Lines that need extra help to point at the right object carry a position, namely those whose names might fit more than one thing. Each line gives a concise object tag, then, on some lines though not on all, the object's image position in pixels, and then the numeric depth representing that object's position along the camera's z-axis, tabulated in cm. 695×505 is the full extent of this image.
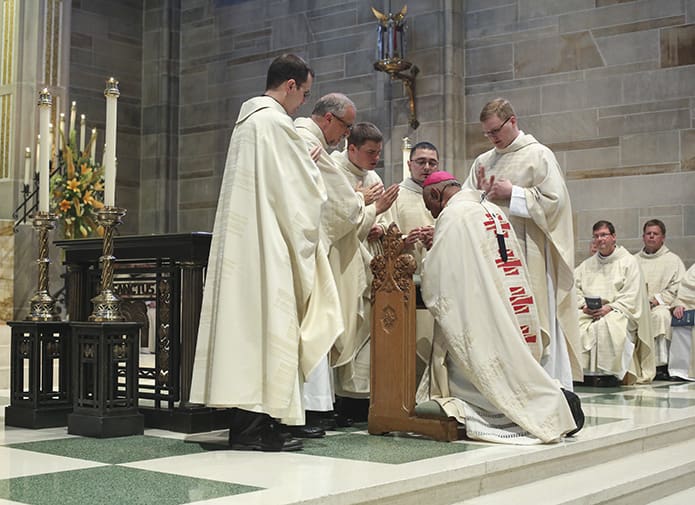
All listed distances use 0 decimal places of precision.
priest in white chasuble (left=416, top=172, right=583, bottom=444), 453
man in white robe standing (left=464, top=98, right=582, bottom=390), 558
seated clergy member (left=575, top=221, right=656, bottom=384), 841
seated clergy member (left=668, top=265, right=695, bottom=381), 902
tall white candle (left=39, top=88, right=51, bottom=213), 503
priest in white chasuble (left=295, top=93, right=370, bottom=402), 509
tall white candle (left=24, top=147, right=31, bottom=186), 881
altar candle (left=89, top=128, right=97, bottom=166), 883
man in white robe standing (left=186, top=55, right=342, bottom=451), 419
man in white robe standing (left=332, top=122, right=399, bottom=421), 525
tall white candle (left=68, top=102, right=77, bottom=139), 875
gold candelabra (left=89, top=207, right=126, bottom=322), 472
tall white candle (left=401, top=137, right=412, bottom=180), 632
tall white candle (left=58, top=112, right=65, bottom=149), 915
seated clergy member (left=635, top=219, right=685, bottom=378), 913
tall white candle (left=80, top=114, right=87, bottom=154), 891
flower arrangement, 855
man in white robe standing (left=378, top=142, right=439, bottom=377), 603
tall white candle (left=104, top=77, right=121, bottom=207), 466
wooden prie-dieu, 481
